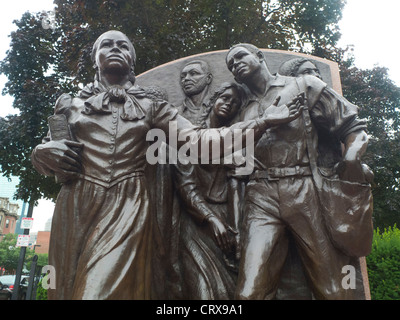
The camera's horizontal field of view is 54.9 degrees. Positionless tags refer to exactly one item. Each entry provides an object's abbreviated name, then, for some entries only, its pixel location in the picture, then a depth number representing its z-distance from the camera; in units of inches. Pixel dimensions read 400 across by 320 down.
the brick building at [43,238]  1678.0
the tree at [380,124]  432.8
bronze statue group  119.3
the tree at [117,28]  384.2
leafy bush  234.4
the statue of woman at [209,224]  139.3
